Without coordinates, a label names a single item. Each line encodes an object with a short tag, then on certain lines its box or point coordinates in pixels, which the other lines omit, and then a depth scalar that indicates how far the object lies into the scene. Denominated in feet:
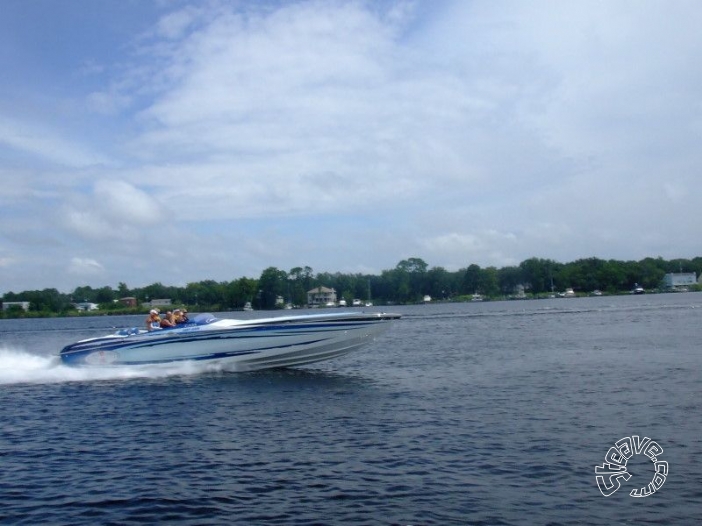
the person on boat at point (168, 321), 91.15
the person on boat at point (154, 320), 93.31
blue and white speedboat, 86.22
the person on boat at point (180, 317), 91.97
